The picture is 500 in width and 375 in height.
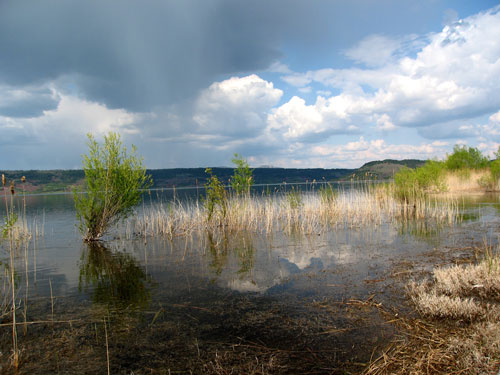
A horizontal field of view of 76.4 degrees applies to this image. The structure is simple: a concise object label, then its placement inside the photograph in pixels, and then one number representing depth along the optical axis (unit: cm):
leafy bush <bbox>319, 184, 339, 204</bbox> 1711
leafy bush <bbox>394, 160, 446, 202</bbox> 1994
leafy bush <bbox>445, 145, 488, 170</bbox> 3628
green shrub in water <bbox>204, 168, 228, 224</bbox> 1466
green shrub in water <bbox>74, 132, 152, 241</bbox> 1252
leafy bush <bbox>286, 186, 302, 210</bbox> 1680
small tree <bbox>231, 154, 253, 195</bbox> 1566
